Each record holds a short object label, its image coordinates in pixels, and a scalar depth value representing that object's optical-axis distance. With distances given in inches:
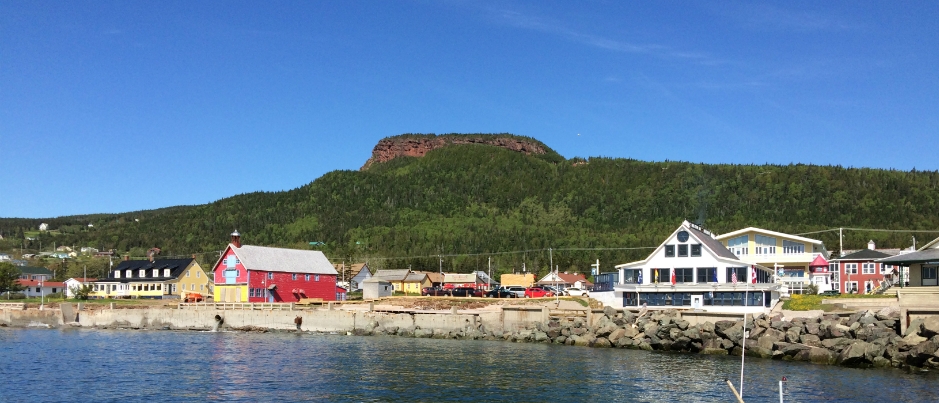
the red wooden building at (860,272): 3046.3
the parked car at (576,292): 3091.5
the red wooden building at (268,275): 3253.0
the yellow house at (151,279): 4082.2
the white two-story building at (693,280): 2234.3
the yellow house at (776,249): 3080.7
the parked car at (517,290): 3371.3
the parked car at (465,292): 3240.7
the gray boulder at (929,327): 1581.0
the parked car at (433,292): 3336.6
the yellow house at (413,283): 4190.5
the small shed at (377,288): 3887.8
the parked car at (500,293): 3168.3
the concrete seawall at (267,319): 2394.2
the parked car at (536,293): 3133.9
